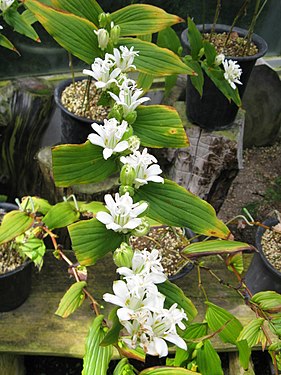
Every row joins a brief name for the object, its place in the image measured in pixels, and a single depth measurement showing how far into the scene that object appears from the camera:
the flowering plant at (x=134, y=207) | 0.49
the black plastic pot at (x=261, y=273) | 1.10
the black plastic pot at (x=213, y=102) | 1.22
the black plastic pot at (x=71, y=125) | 1.12
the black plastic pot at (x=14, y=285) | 1.00
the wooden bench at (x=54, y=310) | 1.03
